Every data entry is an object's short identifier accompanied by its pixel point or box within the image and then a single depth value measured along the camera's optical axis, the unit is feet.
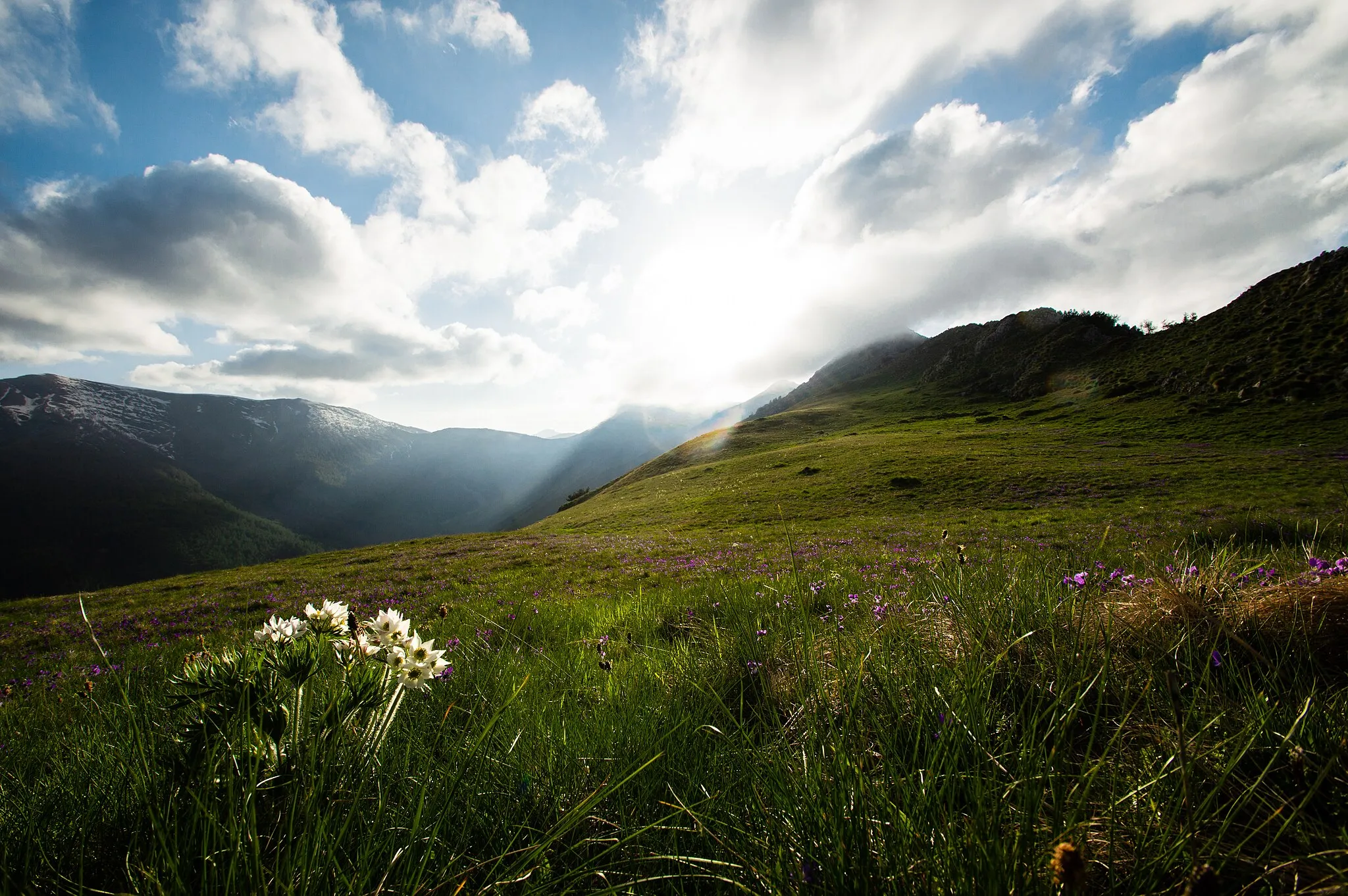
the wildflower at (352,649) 7.68
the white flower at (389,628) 8.32
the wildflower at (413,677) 7.24
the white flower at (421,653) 8.10
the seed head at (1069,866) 2.87
